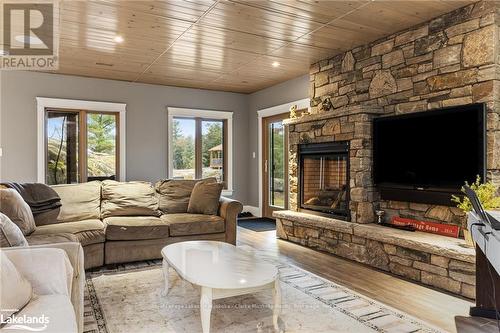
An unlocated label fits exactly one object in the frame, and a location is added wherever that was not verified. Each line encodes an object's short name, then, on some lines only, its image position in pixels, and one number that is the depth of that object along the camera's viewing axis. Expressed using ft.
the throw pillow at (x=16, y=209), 10.32
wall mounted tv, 10.34
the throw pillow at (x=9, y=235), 6.93
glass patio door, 21.07
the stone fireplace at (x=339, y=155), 13.24
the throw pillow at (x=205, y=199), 14.69
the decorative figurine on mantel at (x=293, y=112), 17.22
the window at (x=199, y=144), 21.98
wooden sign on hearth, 10.98
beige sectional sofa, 12.16
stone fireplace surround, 9.99
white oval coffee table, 7.08
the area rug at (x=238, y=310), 7.87
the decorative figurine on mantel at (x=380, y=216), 13.17
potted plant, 9.30
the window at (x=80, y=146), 18.72
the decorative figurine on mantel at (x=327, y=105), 15.43
